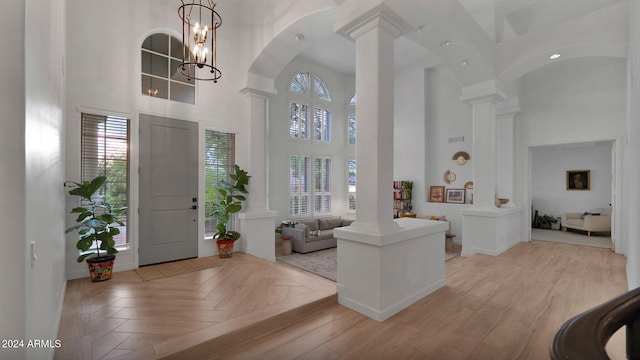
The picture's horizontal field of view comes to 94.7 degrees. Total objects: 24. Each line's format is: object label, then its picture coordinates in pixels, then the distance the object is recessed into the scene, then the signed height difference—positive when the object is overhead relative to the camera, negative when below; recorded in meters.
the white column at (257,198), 5.15 -0.32
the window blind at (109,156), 3.90 +0.33
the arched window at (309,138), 8.47 +1.28
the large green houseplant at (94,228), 3.49 -0.61
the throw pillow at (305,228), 7.06 -1.15
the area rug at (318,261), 5.64 -1.77
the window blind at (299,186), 8.40 -0.17
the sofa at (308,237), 7.05 -1.39
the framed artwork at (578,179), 8.60 +0.04
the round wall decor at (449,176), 8.03 +0.11
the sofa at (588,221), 7.38 -1.08
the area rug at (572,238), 6.52 -1.42
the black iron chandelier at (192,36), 4.79 +2.34
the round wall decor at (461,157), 7.76 +0.62
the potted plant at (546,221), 9.06 -1.24
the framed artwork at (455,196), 7.80 -0.41
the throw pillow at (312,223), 7.99 -1.18
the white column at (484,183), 5.23 -0.04
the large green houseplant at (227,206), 4.85 -0.44
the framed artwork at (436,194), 8.20 -0.38
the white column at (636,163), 2.39 +0.16
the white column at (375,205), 2.84 -0.25
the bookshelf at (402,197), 8.56 -0.49
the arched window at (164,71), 4.45 +1.69
